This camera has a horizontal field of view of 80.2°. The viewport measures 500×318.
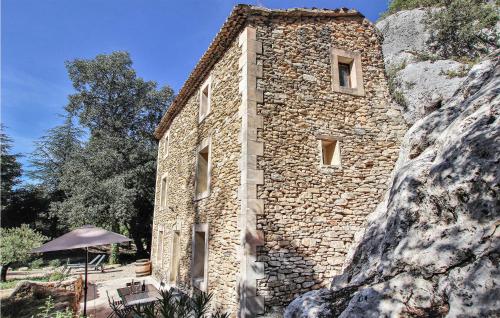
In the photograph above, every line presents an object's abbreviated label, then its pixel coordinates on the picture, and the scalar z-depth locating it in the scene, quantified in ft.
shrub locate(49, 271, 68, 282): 41.63
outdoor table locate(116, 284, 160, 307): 20.67
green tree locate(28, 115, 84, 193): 81.35
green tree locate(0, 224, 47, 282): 38.55
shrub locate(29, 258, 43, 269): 55.71
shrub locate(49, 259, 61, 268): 56.66
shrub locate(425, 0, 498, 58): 48.03
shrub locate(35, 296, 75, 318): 14.24
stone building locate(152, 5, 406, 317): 18.52
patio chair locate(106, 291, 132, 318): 12.23
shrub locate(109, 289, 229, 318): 11.03
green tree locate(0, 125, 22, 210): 70.09
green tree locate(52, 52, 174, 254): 55.52
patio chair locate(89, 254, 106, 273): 48.92
